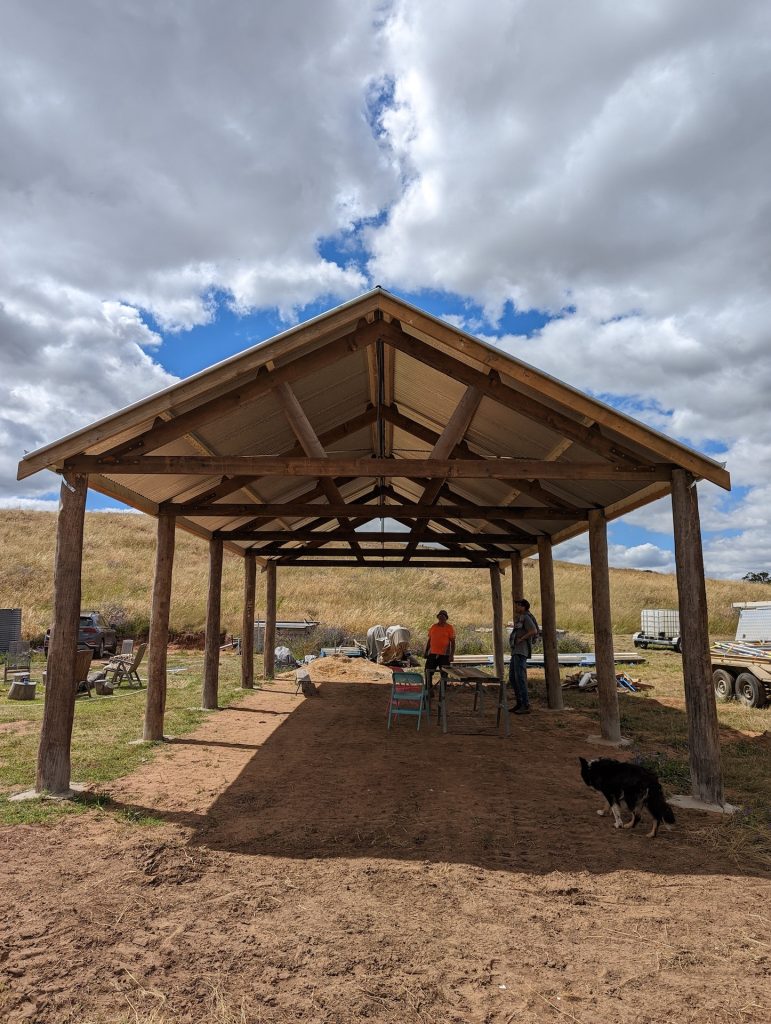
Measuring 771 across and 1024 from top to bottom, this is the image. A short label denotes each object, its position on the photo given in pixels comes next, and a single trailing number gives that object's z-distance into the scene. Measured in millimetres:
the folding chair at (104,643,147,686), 15195
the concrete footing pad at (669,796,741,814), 5875
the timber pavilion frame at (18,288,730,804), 6266
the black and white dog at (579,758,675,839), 5262
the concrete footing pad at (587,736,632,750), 9102
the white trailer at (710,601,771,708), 12438
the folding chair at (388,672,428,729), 9930
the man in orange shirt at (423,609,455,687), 11797
